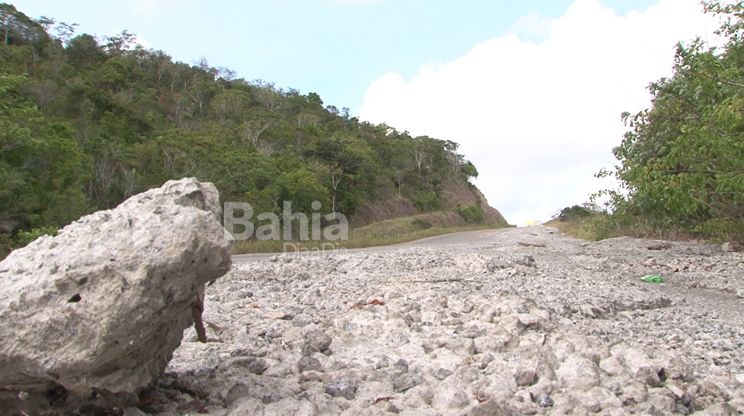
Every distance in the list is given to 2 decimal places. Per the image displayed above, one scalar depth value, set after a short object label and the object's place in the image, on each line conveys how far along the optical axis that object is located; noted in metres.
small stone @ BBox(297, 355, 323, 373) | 4.16
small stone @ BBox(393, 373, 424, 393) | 3.89
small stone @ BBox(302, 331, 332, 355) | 4.62
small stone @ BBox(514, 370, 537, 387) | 3.89
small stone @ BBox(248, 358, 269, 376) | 4.04
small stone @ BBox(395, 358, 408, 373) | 4.16
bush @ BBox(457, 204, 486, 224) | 55.91
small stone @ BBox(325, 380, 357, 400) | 3.71
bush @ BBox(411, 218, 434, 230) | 41.20
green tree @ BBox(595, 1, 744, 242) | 9.42
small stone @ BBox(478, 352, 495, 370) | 4.25
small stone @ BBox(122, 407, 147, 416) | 3.04
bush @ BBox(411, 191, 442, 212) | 54.00
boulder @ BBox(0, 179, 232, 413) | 2.56
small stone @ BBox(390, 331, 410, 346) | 4.89
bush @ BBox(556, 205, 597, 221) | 41.42
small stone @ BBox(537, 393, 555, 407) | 3.60
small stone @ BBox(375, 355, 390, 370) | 4.25
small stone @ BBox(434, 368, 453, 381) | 4.09
